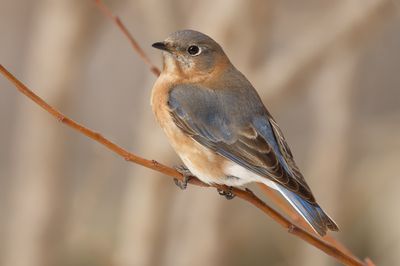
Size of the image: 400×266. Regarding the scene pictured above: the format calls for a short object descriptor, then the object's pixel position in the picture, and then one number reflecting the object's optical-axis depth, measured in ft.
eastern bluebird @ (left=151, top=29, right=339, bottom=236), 24.13
